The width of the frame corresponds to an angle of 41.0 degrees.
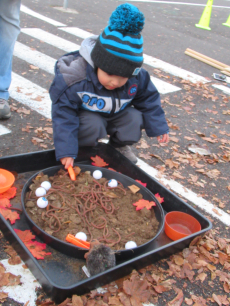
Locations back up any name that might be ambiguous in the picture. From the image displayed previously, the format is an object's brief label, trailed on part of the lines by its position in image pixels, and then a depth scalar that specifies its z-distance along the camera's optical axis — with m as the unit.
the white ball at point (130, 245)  2.04
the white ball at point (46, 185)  2.33
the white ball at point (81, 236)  2.01
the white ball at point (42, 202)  2.18
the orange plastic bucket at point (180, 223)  2.28
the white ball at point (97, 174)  2.60
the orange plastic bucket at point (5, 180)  2.29
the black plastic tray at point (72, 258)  1.70
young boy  2.11
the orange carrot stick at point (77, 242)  1.93
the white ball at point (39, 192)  2.26
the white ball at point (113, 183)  2.54
